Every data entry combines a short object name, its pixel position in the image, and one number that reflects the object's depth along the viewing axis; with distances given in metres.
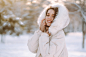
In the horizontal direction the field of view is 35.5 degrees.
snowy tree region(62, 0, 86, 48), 10.72
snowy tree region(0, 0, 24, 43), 13.52
